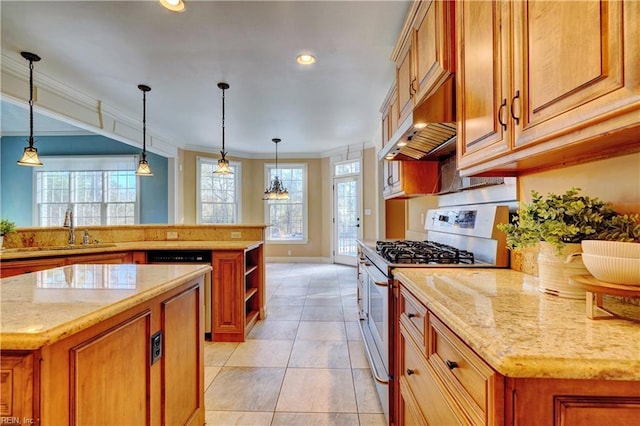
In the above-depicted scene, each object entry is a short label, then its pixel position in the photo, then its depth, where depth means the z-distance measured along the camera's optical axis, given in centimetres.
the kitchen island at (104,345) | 73
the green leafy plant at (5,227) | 251
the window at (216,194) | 656
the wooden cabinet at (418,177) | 262
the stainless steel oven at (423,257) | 160
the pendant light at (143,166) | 342
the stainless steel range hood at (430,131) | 155
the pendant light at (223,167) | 355
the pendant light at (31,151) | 264
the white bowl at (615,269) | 77
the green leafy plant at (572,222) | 94
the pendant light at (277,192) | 591
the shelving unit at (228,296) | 277
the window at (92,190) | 589
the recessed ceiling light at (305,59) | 277
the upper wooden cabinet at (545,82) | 69
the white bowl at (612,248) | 77
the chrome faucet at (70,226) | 299
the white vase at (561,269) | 99
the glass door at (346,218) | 652
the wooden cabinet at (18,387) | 72
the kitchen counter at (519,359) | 59
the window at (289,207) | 733
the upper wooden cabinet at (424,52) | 148
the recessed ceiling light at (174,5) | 198
